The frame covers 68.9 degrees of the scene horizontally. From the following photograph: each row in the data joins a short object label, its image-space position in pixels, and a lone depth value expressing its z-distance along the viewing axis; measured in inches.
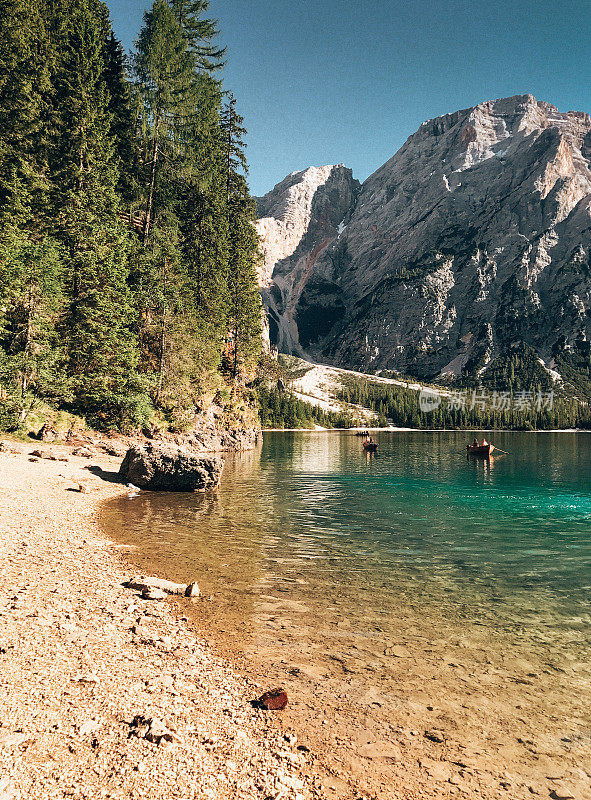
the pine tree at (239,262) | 2578.7
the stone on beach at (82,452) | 1148.5
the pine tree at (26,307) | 1089.4
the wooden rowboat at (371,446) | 3008.9
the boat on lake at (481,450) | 2712.1
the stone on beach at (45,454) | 995.3
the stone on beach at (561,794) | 210.4
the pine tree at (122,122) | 1706.4
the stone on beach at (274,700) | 259.8
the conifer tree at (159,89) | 1733.5
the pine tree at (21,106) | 1246.9
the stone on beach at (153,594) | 402.6
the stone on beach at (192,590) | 423.2
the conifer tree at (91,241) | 1330.0
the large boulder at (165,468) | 1034.1
